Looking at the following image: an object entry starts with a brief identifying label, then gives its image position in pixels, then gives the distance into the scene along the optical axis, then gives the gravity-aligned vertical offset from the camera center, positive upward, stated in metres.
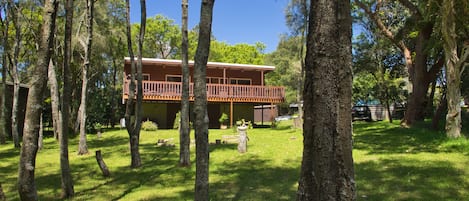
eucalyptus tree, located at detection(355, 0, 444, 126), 15.12 +2.85
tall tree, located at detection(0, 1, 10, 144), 15.77 +1.08
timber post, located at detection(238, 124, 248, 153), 11.28 -0.92
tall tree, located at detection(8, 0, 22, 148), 15.14 +2.17
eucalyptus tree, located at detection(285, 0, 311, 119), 22.36 +6.43
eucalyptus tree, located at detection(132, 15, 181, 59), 46.00 +10.04
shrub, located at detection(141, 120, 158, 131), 21.98 -0.80
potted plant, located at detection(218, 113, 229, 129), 23.14 -0.55
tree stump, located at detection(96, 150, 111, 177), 8.10 -1.23
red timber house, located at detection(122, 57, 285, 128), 22.41 +1.47
